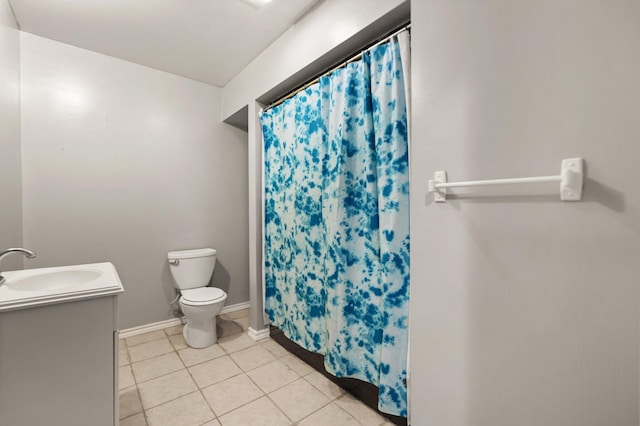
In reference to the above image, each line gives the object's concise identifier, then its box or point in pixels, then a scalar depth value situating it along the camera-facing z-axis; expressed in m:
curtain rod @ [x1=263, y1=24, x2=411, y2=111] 1.35
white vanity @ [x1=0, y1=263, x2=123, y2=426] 0.98
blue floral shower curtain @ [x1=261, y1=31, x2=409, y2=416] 1.32
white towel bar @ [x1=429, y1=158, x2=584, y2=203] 0.78
